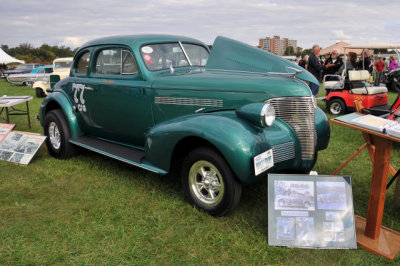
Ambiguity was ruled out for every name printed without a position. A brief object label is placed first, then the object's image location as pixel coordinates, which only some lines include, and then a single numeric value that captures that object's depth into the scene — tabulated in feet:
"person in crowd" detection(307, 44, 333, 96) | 31.60
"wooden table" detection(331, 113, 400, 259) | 8.56
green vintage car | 9.95
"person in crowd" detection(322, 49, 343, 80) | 34.47
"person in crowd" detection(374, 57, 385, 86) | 46.69
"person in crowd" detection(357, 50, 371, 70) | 36.55
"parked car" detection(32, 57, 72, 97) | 47.32
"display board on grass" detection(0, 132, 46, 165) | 16.52
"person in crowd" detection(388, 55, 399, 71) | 50.23
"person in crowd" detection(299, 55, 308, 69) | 48.01
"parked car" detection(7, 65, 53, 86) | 66.59
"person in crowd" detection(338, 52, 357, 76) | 34.29
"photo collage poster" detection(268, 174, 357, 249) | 9.00
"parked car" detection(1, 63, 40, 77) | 83.89
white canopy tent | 74.82
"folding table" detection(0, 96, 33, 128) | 22.00
